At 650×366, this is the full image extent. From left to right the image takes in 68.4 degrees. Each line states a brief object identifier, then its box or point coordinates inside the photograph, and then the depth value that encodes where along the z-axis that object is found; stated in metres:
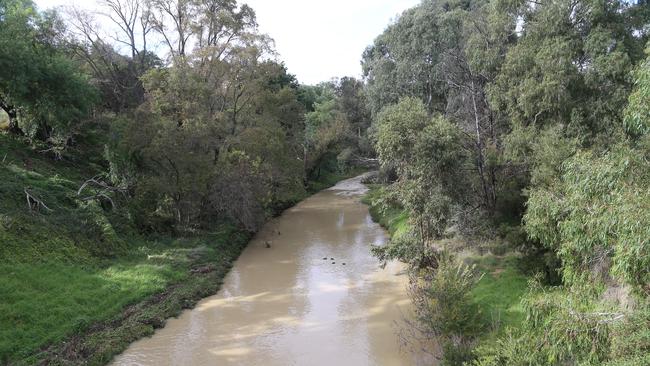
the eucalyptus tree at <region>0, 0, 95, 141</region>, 21.30
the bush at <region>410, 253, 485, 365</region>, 12.27
